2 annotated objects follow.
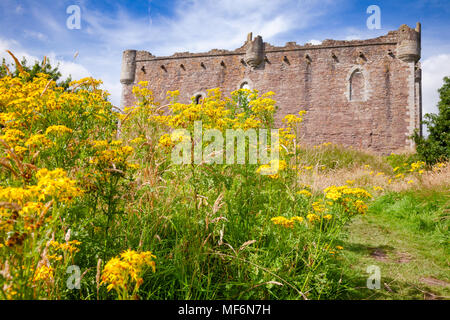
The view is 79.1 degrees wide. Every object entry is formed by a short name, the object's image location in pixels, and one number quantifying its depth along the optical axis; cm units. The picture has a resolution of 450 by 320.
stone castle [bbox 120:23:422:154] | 1658
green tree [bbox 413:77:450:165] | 901
